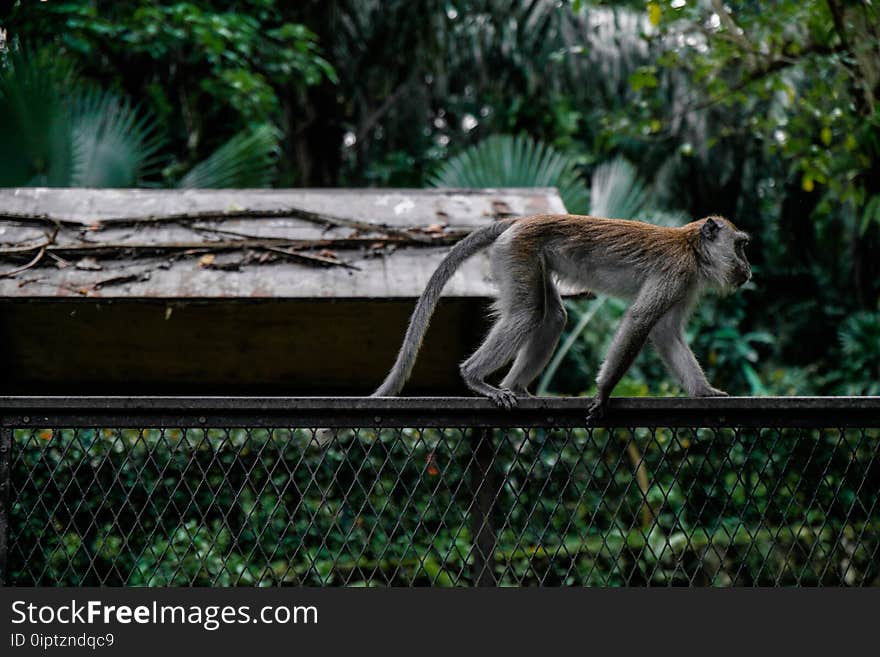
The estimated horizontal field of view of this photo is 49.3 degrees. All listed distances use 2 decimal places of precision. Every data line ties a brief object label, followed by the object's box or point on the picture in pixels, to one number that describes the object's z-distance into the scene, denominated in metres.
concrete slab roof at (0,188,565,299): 5.38
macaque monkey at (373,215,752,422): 4.63
